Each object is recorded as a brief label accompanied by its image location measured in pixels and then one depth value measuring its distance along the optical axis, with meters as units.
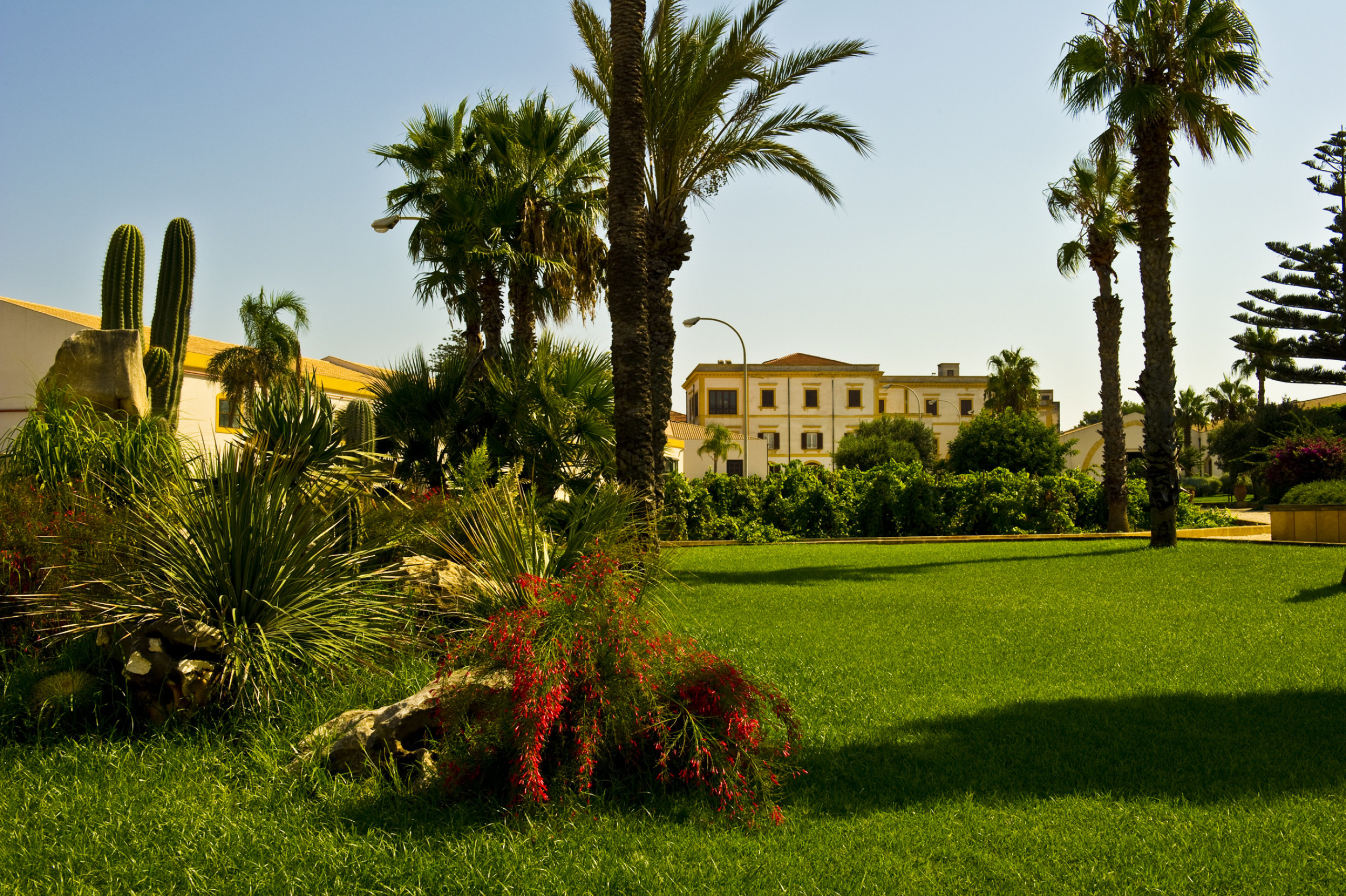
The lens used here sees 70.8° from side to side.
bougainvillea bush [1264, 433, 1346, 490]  25.12
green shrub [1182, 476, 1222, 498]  57.25
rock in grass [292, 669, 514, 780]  4.61
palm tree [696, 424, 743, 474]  59.81
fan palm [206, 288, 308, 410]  33.59
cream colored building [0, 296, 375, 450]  29.47
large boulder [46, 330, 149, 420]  10.25
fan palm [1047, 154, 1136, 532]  21.67
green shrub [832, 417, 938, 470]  53.28
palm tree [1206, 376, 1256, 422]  69.75
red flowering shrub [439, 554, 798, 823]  4.22
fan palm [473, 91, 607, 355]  20.09
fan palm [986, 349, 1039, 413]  62.06
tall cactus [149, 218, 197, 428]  16.47
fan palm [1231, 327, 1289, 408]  36.59
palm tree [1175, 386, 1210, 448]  72.38
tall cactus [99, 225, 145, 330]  15.03
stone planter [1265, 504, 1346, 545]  17.95
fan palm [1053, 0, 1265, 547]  17.00
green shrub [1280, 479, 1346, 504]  20.14
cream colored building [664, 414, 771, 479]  62.62
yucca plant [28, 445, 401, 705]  5.70
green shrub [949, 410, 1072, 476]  36.06
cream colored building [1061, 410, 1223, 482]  63.75
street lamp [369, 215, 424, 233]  20.84
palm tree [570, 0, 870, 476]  14.89
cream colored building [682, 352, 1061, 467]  68.56
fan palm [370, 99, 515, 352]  18.45
